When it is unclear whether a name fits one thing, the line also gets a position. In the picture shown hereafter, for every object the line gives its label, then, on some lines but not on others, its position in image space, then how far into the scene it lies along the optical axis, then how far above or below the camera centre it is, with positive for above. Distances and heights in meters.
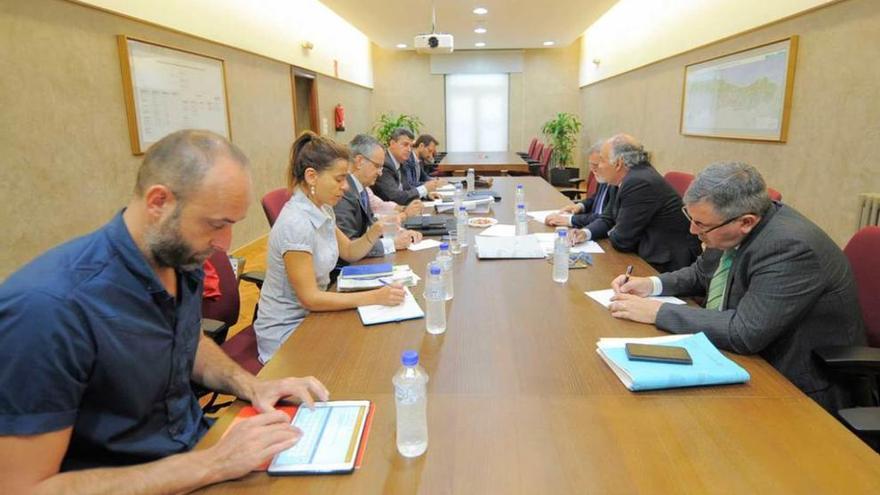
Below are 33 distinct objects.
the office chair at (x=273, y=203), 2.48 -0.29
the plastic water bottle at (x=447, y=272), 1.79 -0.45
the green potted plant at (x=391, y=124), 10.33 +0.36
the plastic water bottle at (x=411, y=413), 0.98 -0.51
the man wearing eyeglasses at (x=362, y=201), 2.52 -0.30
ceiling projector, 5.57 +1.05
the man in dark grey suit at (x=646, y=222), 2.54 -0.41
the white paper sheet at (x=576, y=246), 2.48 -0.52
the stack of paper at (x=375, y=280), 1.90 -0.52
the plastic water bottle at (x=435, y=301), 1.50 -0.47
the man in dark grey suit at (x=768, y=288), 1.40 -0.42
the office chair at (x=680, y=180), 3.26 -0.27
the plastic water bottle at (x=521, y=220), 2.86 -0.44
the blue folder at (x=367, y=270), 1.98 -0.49
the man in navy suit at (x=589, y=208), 3.05 -0.45
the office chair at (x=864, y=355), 1.17 -0.58
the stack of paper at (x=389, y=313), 1.61 -0.54
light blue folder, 1.19 -0.54
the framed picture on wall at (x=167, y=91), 3.50 +0.40
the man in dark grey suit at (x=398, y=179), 4.09 -0.31
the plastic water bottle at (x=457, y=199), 3.40 -0.39
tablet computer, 0.94 -0.58
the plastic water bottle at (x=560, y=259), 1.96 -0.45
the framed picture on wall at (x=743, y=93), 3.68 +0.36
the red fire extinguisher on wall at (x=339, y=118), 8.34 +0.38
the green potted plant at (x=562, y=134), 10.37 +0.11
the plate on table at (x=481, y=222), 3.06 -0.48
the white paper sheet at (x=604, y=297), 1.77 -0.54
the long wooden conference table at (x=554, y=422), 0.91 -0.58
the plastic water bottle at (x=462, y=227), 2.65 -0.47
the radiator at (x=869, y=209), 2.81 -0.40
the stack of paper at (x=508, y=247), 2.36 -0.50
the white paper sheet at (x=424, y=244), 2.57 -0.52
